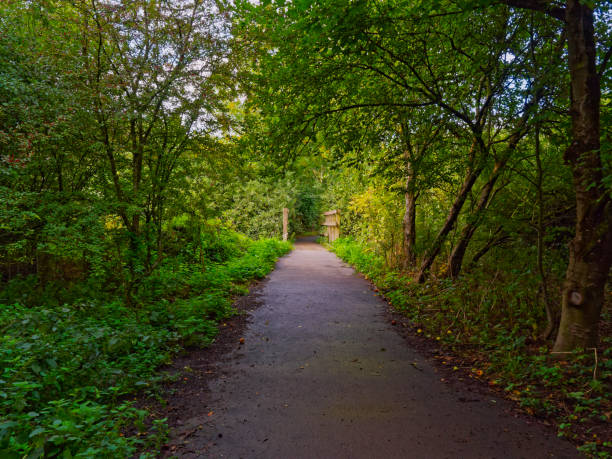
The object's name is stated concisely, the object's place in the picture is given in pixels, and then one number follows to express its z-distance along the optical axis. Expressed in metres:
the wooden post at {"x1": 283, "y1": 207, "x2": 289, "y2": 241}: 21.27
